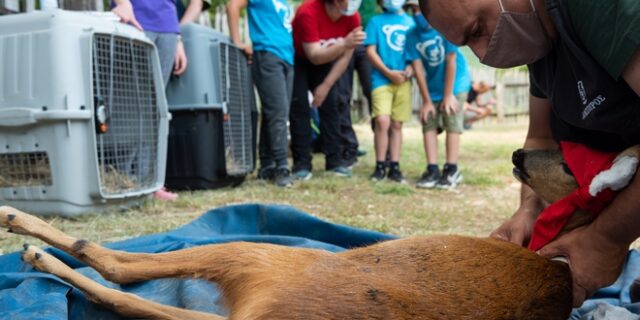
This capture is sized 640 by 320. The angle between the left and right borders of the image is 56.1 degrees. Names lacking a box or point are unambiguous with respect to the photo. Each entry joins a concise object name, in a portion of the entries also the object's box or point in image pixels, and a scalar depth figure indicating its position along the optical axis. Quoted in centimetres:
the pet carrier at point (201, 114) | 514
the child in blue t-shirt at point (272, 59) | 566
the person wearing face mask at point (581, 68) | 161
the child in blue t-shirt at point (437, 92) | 596
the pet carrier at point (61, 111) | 360
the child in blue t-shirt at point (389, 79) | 619
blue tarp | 203
